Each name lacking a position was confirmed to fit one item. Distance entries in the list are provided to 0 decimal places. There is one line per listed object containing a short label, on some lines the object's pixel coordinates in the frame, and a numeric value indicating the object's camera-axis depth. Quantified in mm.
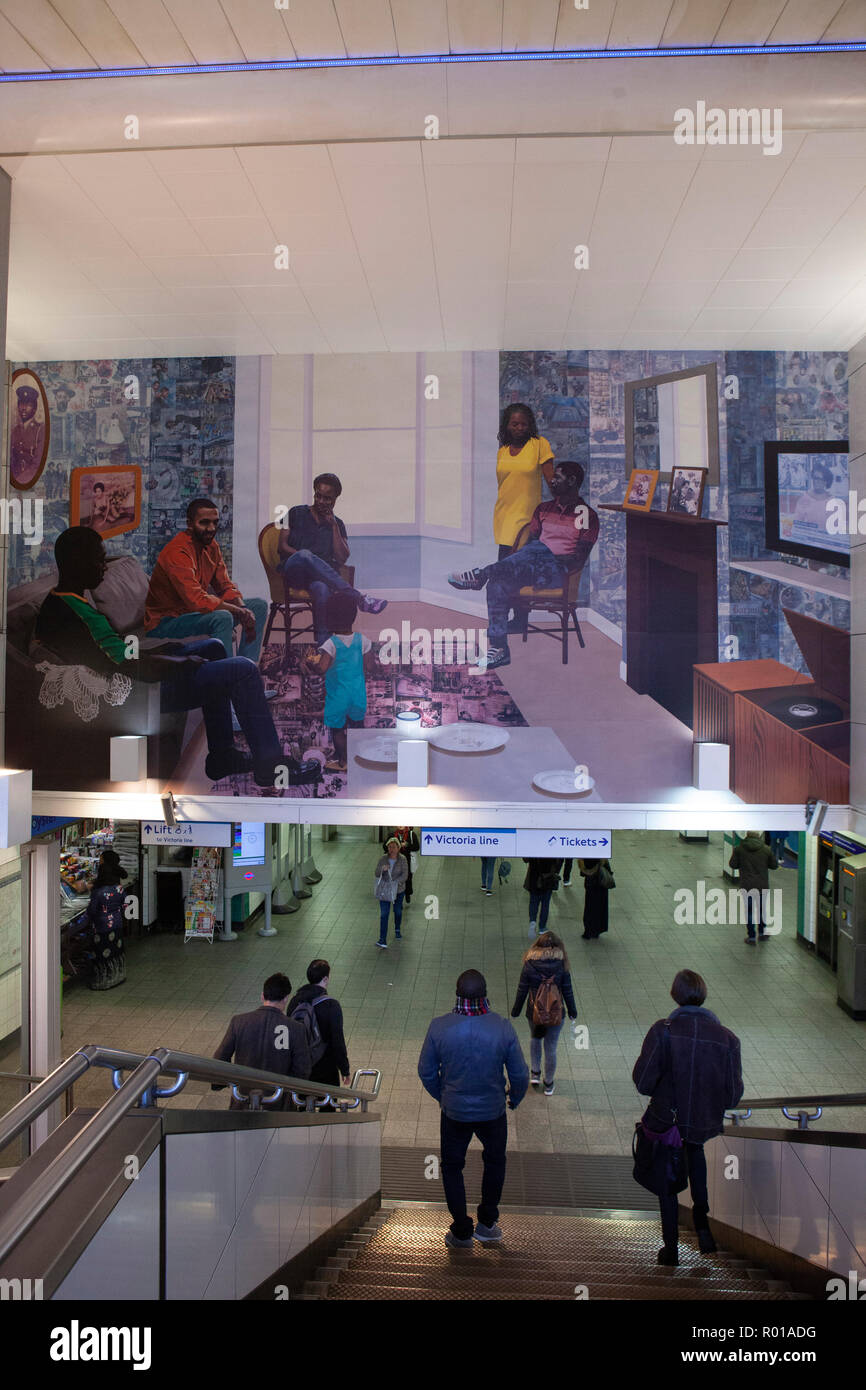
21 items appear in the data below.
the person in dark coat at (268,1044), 4652
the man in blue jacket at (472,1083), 4105
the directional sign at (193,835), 7164
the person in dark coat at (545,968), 6383
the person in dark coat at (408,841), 11916
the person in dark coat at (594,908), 10250
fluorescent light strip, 4711
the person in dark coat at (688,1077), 4062
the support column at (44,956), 6652
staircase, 3486
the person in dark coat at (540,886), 10210
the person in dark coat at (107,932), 8750
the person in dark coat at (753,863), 10078
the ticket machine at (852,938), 8281
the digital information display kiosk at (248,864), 10461
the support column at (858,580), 6609
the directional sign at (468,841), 6875
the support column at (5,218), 5359
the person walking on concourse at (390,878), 10125
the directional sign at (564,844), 6848
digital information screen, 10477
